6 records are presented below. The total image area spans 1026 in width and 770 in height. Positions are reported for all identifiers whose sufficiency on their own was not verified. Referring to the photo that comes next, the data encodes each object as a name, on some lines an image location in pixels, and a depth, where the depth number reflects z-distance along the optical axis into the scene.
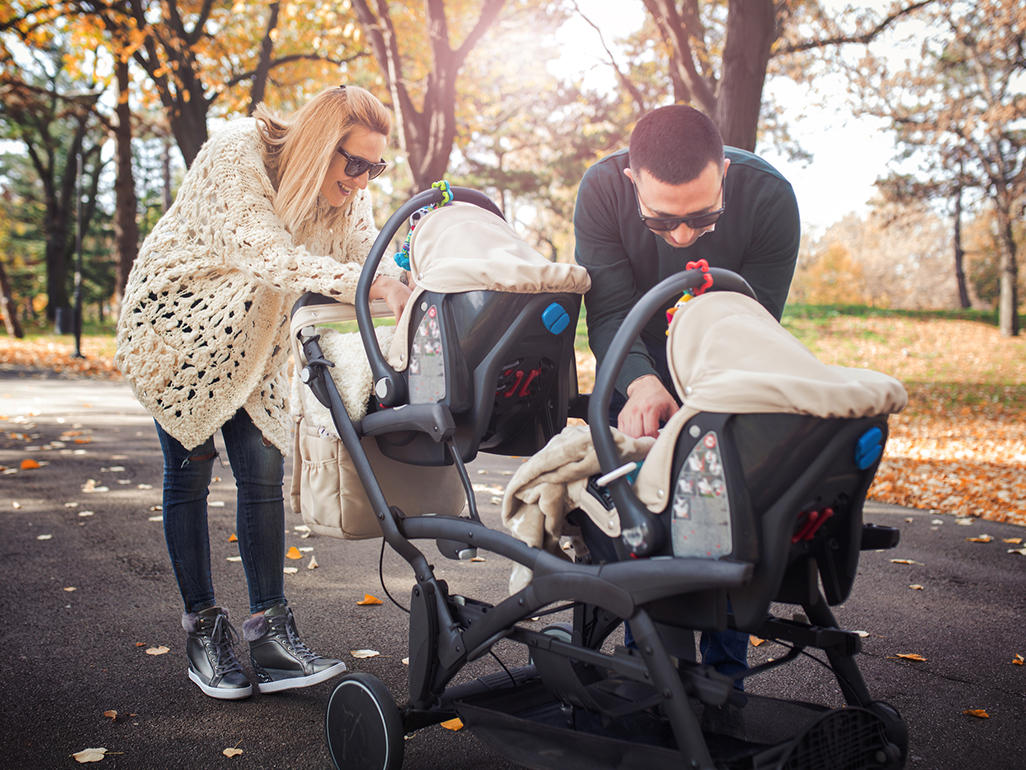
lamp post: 14.82
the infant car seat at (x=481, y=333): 2.20
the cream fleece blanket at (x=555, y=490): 1.97
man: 2.66
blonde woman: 2.71
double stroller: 1.71
